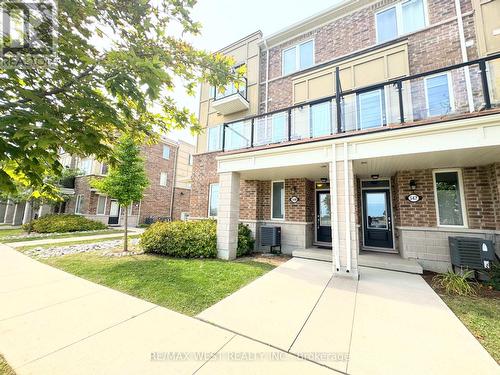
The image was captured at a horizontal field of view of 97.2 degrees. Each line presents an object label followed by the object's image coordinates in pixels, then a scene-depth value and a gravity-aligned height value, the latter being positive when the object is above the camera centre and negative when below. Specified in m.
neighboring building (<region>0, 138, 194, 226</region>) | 19.86 +1.58
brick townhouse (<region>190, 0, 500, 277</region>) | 5.71 +2.03
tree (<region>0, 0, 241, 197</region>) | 2.35 +1.69
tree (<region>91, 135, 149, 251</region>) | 8.92 +1.29
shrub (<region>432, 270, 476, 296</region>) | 4.87 -1.49
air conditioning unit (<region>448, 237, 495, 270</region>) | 5.38 -0.81
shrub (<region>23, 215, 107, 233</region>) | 15.09 -1.00
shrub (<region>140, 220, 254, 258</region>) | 7.89 -0.98
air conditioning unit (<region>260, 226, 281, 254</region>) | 8.85 -0.83
